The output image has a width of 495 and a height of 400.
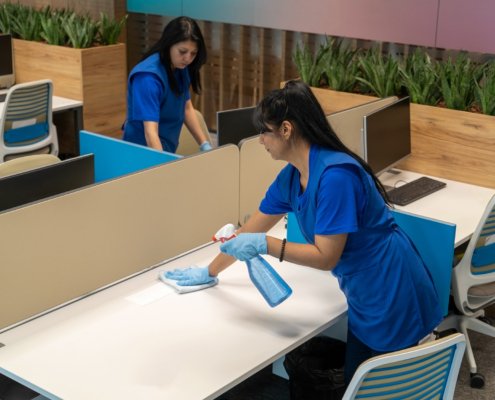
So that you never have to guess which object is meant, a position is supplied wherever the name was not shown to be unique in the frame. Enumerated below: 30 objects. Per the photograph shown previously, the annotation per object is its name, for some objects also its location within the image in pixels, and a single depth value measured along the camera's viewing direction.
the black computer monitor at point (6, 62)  5.26
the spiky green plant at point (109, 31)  5.31
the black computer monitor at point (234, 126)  3.14
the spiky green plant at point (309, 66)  3.70
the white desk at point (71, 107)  4.93
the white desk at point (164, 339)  1.69
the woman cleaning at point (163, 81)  3.09
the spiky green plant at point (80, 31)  5.11
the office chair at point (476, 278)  2.58
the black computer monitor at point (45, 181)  2.10
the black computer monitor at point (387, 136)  3.00
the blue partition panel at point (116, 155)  2.75
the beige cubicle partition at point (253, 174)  2.75
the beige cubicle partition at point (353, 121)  3.26
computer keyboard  3.05
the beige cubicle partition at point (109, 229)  1.96
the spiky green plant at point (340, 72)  3.64
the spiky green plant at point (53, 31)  5.16
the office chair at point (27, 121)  4.32
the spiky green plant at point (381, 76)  3.55
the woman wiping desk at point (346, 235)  1.80
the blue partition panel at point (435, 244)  2.27
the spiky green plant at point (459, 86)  3.28
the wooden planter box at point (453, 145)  3.21
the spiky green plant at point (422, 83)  3.41
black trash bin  2.30
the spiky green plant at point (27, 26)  5.34
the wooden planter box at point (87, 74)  5.12
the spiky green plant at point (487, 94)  3.17
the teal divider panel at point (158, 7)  5.95
